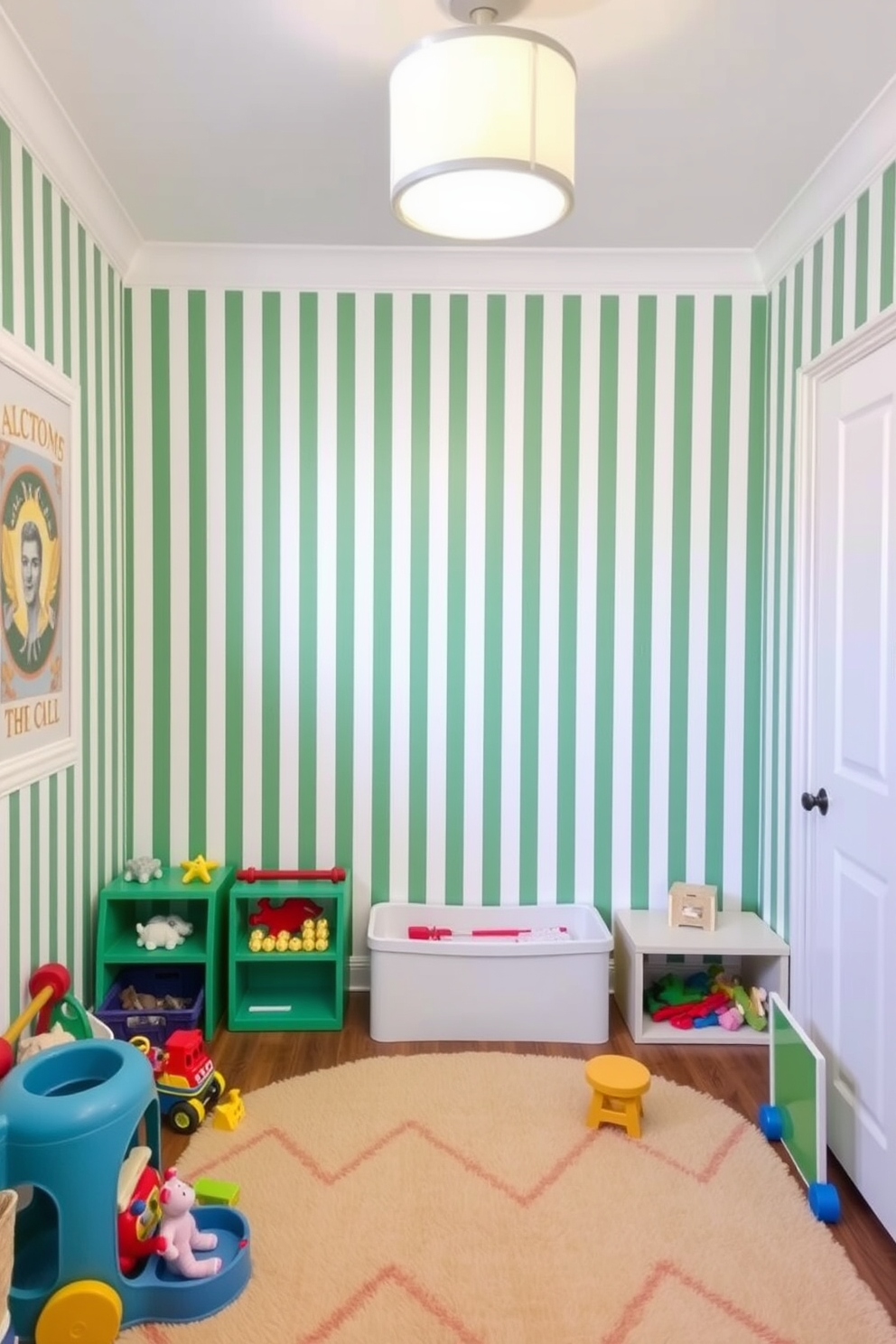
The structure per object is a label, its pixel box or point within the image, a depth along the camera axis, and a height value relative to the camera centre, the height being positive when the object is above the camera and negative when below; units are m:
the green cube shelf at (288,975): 2.94 -1.10
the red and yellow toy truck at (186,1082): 2.32 -1.10
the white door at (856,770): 2.11 -0.28
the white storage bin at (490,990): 2.82 -1.03
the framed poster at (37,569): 2.20 +0.24
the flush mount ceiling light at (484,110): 1.59 +1.00
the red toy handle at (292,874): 3.07 -0.73
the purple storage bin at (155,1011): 2.77 -1.10
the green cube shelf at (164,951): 2.84 -0.90
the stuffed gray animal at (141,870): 2.98 -0.70
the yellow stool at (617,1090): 2.29 -1.08
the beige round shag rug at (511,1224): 1.72 -1.24
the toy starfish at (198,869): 3.01 -0.70
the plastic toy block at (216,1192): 1.96 -1.16
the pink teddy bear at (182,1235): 1.75 -1.13
